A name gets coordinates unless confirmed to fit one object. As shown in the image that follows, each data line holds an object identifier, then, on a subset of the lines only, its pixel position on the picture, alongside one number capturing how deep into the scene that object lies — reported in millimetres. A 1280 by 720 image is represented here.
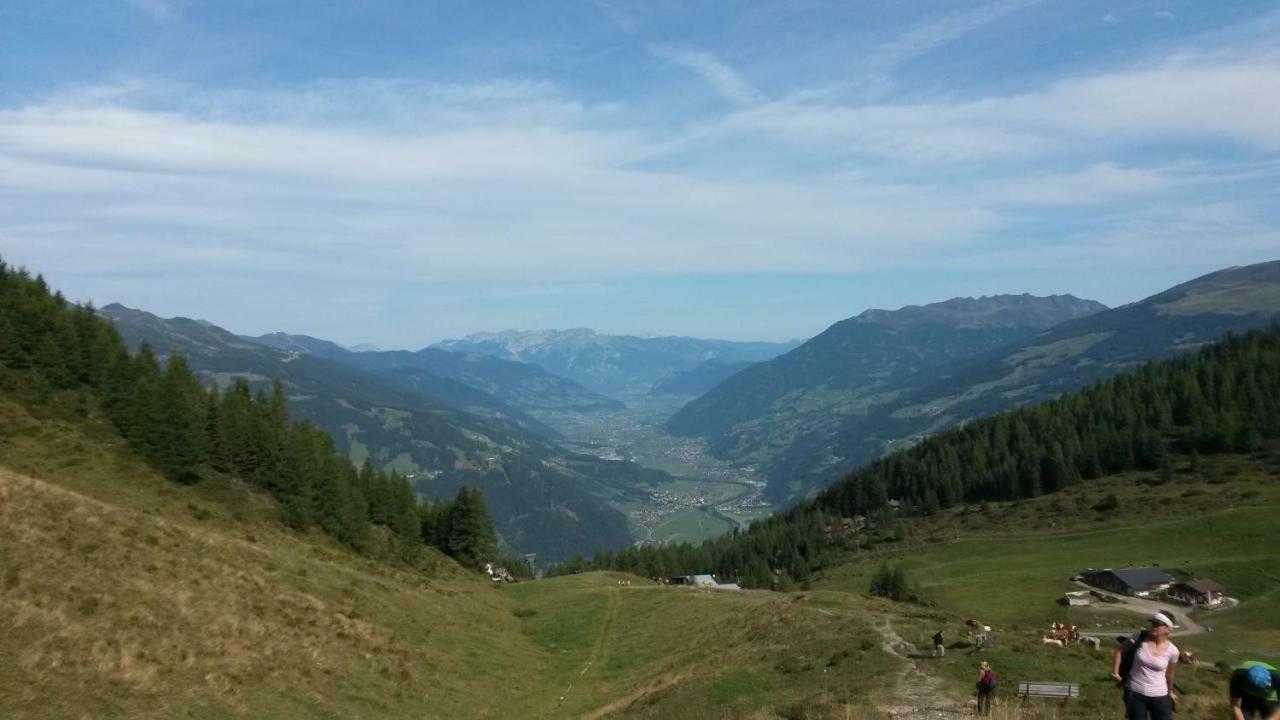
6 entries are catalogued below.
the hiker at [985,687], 24750
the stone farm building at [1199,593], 86562
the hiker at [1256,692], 12938
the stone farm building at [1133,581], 91438
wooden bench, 25094
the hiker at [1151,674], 14383
